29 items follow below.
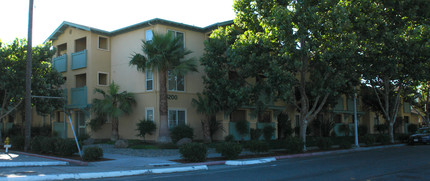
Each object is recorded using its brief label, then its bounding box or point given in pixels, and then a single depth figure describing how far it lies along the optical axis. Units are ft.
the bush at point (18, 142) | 62.85
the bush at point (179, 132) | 73.05
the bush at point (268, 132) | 86.94
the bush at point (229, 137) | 76.89
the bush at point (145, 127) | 74.28
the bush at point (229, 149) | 52.47
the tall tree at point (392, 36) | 59.36
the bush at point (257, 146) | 57.98
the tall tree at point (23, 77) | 69.77
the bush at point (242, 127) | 82.23
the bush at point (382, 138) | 86.12
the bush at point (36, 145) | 56.65
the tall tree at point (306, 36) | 56.34
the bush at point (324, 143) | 68.85
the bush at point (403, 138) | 95.11
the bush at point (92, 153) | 48.42
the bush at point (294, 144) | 61.87
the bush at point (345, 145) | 72.43
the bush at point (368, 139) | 82.58
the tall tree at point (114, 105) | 76.02
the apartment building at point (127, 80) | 79.92
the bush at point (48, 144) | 54.49
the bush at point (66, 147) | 51.70
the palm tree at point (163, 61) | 69.82
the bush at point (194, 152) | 48.96
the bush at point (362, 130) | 117.66
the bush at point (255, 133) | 84.17
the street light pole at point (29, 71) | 56.95
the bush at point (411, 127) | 131.00
